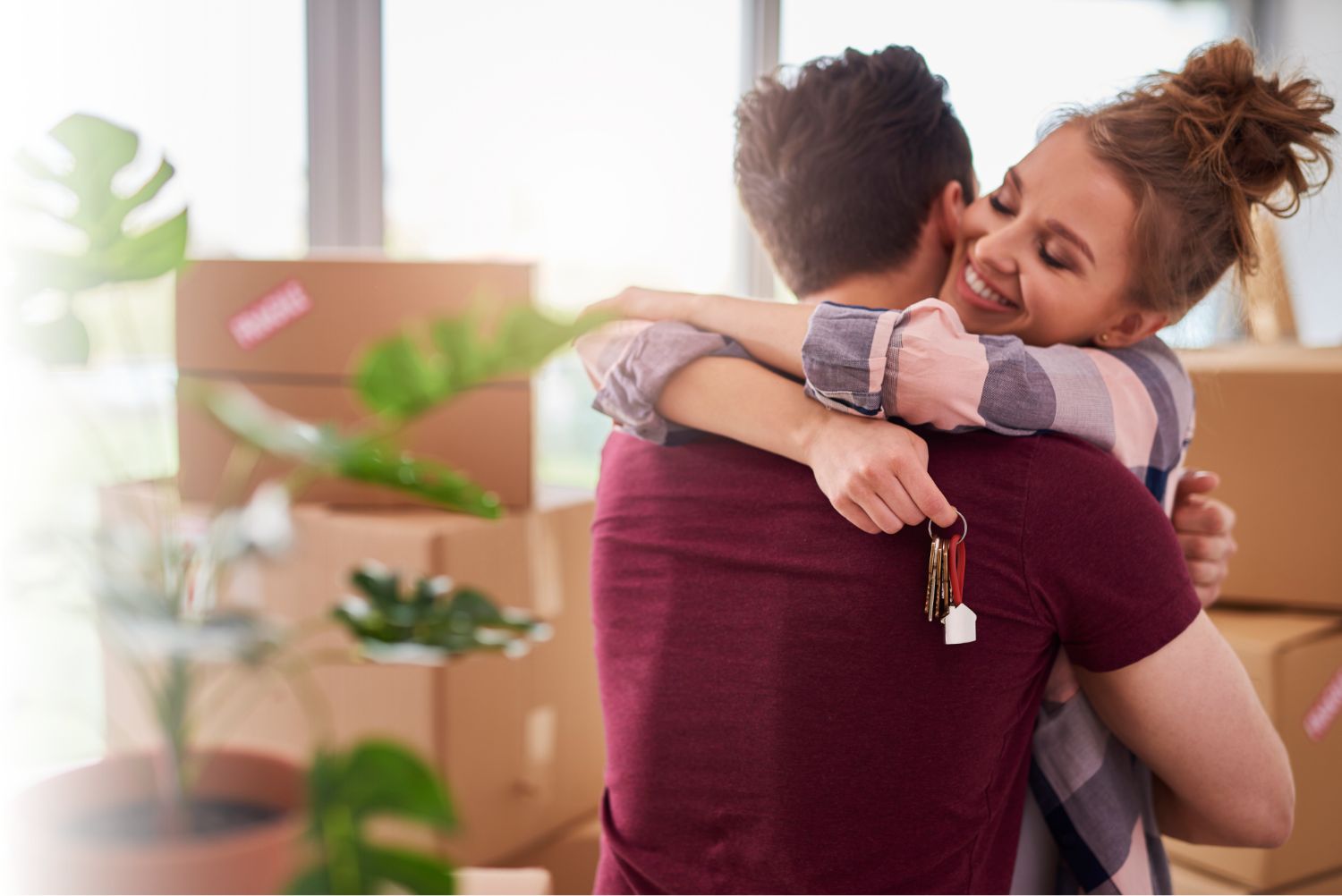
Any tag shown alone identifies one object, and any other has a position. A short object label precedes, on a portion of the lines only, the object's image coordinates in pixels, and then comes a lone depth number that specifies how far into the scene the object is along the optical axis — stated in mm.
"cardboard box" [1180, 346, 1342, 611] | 1536
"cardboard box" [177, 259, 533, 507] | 1478
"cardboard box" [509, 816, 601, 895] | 1610
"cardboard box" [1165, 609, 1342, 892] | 1441
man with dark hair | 784
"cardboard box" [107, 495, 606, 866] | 1398
